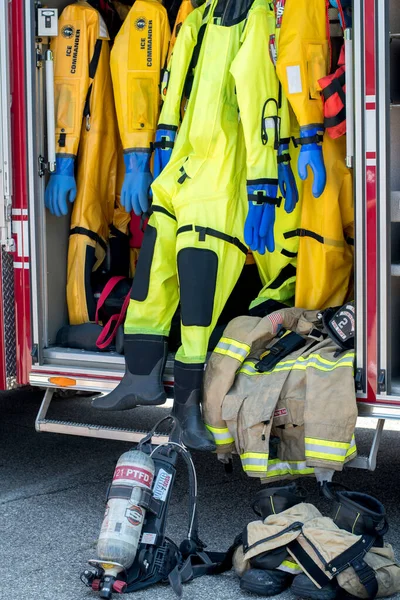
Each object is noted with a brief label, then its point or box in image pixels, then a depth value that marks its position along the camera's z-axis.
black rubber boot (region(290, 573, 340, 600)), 5.91
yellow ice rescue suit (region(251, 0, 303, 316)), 7.96
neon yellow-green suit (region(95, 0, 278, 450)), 7.43
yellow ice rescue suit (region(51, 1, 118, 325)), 8.77
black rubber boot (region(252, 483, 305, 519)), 6.45
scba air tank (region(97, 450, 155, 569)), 6.13
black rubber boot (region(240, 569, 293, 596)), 6.13
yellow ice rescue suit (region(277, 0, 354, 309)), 7.37
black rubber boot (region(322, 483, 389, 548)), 6.11
